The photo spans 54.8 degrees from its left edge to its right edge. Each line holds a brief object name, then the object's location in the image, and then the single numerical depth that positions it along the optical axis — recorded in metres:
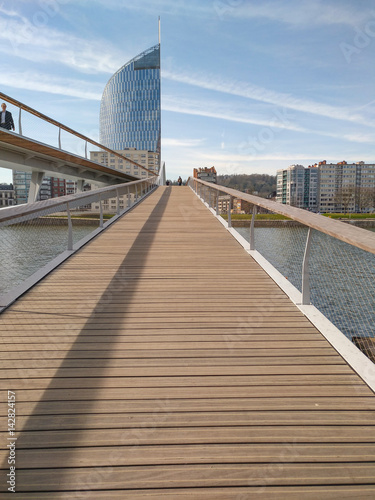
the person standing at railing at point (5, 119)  7.08
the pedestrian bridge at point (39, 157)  7.73
